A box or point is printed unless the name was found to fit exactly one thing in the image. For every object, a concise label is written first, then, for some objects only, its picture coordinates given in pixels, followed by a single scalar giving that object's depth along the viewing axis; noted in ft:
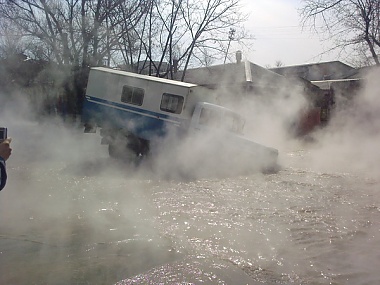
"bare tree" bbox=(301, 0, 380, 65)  45.37
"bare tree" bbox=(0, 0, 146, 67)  57.82
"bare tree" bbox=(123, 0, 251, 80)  67.15
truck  30.89
